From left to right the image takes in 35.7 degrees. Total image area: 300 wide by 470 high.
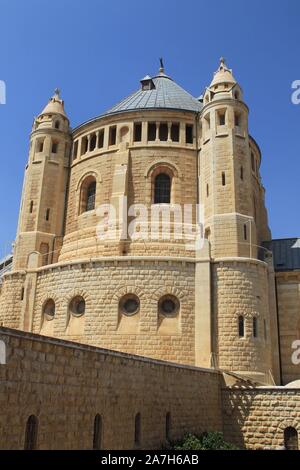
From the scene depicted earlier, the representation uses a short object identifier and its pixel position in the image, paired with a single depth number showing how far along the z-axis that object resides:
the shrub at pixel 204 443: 14.73
